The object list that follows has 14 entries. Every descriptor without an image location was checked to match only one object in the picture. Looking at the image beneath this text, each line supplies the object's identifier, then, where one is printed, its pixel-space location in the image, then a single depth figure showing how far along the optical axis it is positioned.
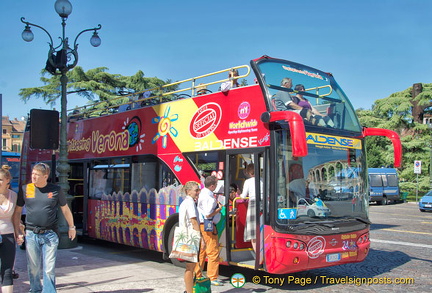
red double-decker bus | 7.02
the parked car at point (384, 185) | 32.91
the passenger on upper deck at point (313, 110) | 7.66
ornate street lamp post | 11.64
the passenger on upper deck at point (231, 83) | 8.20
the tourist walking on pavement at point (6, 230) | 5.47
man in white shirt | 7.18
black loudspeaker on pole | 9.72
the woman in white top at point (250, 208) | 7.50
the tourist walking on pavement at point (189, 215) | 6.24
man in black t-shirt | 5.68
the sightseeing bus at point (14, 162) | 18.34
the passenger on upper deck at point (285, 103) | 7.41
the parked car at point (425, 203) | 25.84
